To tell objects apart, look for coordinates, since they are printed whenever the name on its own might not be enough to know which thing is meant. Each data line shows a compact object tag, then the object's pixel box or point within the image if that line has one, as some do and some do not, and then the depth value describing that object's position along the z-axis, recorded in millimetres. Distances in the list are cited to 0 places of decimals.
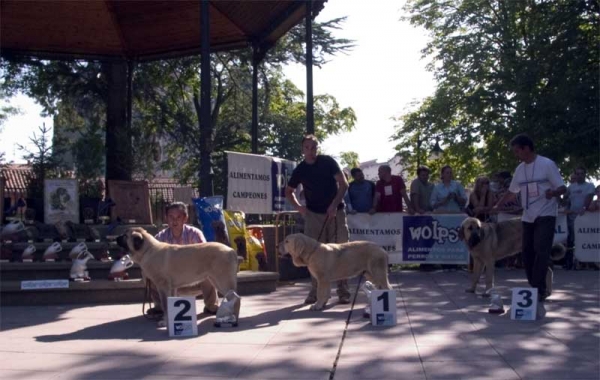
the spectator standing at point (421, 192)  15281
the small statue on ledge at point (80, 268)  10469
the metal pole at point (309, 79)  14219
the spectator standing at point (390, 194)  15109
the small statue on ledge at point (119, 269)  10484
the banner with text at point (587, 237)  15453
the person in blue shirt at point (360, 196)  15125
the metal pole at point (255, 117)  15938
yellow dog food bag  12219
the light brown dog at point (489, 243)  10828
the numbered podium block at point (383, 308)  8359
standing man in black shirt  10234
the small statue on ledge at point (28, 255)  11164
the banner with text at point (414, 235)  14961
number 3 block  8703
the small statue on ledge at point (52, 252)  11078
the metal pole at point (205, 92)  11789
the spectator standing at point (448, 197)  15078
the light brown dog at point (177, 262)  8477
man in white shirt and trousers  9227
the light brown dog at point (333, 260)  9445
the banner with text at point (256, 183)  12352
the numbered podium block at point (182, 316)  7797
